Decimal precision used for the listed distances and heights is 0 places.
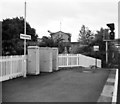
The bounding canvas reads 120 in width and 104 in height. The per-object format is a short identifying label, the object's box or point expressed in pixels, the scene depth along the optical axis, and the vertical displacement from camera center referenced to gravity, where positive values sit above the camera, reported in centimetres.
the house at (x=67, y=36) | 5492 +484
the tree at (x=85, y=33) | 3541 +418
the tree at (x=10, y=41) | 1931 +111
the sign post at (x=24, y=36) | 957 +83
